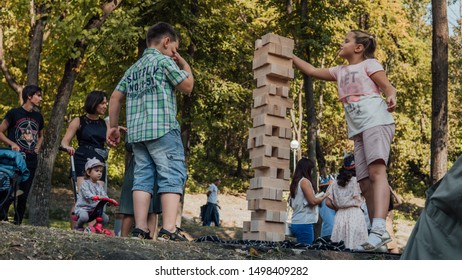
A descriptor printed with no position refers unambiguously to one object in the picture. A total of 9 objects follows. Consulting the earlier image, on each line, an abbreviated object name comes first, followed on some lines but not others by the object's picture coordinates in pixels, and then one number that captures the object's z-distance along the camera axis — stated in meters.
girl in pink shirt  7.52
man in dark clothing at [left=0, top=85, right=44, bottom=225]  10.42
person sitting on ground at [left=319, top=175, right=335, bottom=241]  11.87
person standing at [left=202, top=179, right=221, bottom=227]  29.86
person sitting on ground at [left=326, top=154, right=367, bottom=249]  9.34
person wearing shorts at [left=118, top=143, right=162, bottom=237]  8.30
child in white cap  9.84
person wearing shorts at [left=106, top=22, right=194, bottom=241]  7.34
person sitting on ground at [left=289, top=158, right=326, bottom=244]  10.17
